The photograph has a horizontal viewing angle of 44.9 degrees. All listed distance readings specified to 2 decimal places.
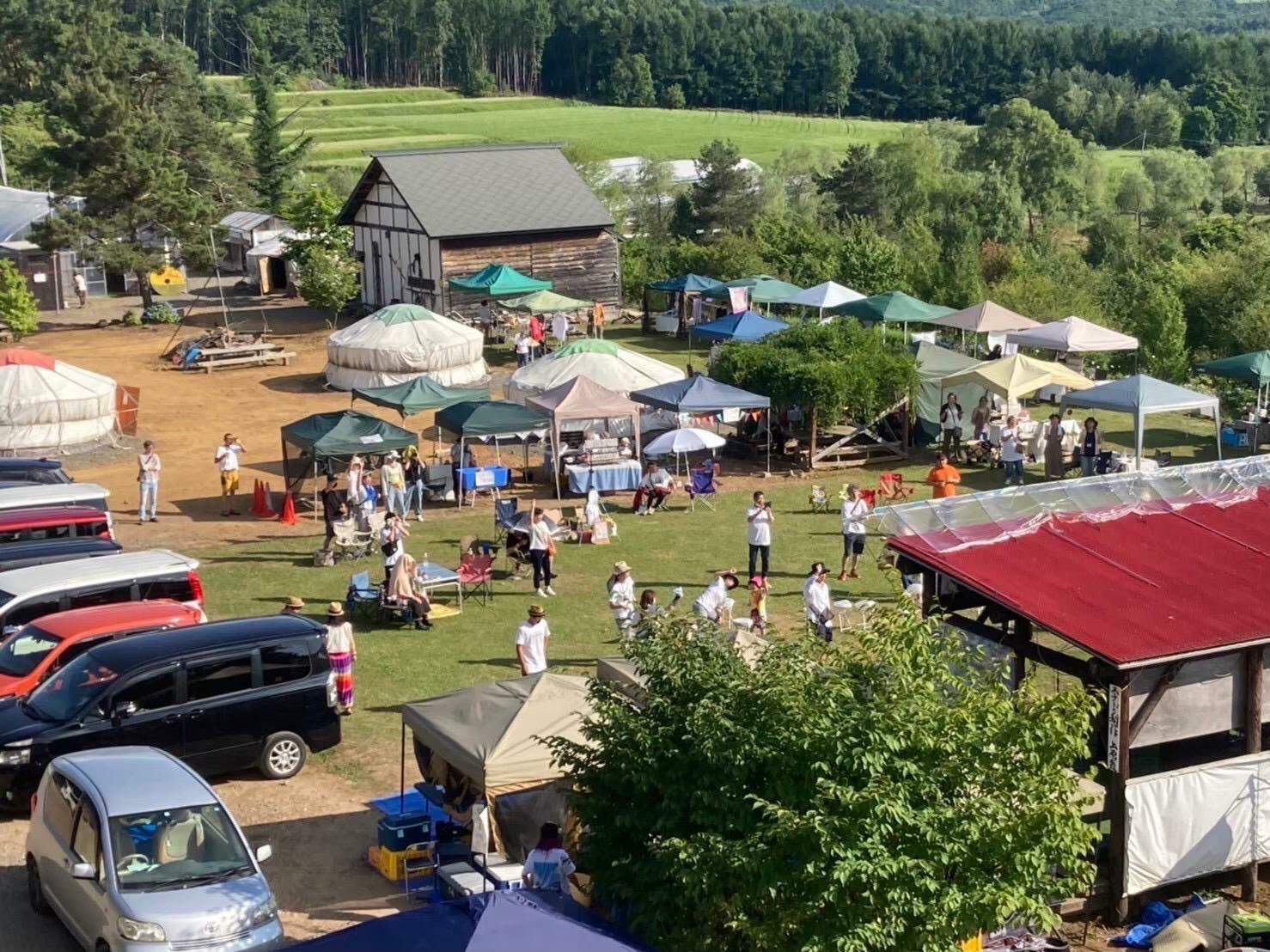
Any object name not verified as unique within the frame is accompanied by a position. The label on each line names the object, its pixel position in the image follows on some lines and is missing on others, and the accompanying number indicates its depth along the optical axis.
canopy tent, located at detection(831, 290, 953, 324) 38.09
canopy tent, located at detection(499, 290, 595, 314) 42.19
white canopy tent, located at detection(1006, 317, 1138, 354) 32.72
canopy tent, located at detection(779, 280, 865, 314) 41.41
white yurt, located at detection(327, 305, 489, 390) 37.16
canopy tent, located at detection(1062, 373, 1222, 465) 26.72
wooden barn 46.38
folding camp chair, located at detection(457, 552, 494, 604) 21.05
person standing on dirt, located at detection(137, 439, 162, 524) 25.52
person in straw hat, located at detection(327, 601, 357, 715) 16.56
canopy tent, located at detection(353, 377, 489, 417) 28.09
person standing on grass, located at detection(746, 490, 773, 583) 21.38
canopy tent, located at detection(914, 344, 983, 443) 30.56
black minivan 14.12
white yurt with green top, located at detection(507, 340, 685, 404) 30.27
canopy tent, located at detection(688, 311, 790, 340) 35.78
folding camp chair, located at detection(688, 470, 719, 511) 26.98
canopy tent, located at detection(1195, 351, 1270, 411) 29.92
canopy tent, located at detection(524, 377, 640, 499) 27.33
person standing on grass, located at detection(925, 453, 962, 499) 24.47
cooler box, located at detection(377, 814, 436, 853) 13.15
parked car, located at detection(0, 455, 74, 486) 24.64
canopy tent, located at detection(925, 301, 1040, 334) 35.97
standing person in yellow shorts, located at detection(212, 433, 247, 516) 26.88
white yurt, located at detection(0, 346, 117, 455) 31.17
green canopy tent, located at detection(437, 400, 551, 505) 26.16
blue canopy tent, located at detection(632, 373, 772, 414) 28.06
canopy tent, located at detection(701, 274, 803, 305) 43.25
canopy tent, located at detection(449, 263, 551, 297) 43.62
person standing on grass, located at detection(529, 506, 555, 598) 21.20
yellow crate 13.07
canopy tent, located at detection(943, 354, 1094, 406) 28.91
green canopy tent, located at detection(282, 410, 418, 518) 25.31
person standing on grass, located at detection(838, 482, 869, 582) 22.02
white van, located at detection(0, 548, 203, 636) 17.66
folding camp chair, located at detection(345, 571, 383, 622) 20.41
